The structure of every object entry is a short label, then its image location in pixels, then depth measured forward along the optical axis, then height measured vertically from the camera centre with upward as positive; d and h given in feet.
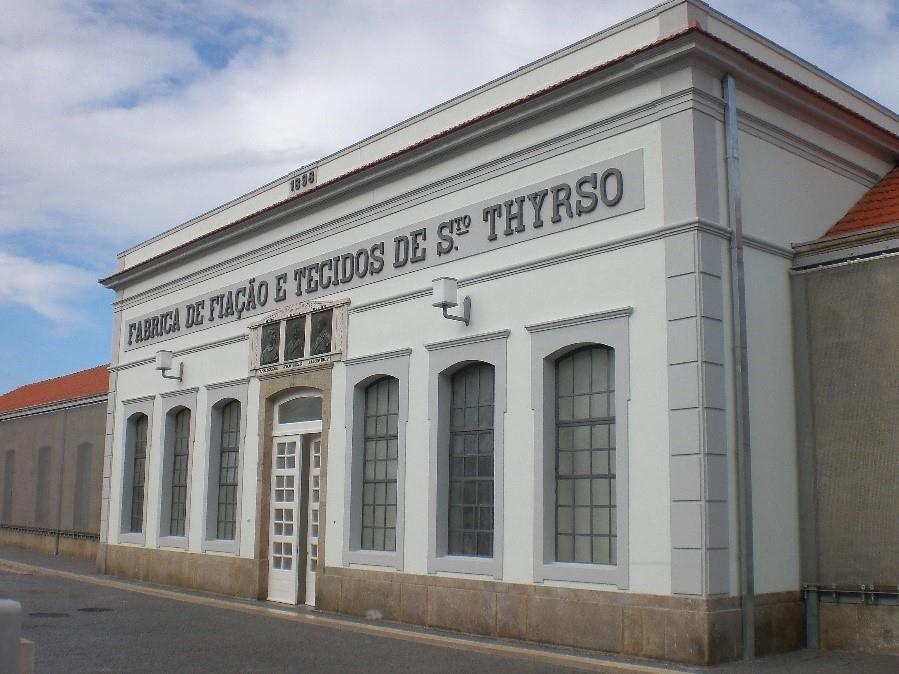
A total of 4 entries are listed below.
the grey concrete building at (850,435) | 35.19 +2.21
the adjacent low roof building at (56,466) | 81.41 +2.18
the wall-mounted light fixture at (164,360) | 63.82 +7.99
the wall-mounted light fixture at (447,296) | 42.70 +8.03
